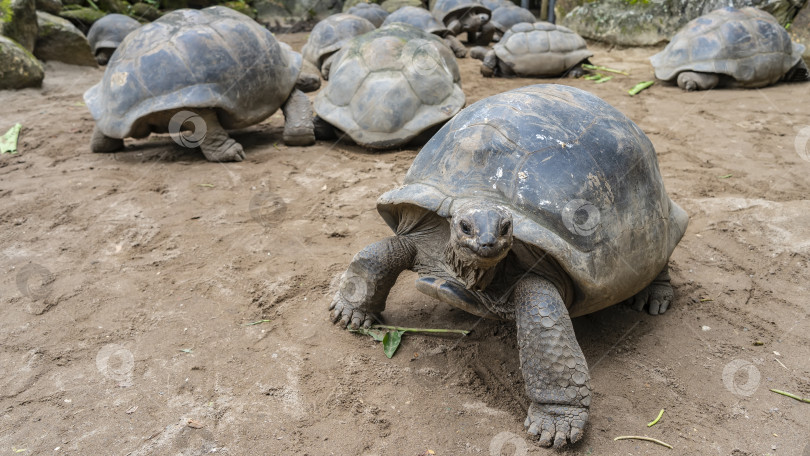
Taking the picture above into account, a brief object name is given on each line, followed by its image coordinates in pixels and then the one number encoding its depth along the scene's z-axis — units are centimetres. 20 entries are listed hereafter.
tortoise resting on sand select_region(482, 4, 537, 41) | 1147
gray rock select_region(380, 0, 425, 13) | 1401
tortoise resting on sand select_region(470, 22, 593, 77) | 856
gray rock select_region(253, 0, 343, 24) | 1491
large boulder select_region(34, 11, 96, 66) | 916
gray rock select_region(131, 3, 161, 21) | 1279
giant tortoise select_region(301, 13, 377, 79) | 877
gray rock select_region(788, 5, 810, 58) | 823
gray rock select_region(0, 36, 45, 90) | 750
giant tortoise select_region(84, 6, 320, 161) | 501
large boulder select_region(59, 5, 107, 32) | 1130
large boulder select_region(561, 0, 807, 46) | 886
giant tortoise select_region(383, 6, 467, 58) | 1011
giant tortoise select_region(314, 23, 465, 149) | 531
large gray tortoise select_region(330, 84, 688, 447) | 214
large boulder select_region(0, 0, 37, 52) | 815
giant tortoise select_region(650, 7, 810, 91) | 728
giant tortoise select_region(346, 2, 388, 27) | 1091
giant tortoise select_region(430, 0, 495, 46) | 1098
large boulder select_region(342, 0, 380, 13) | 1469
